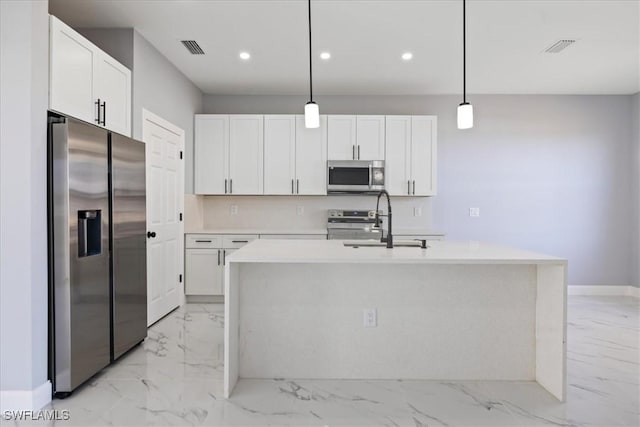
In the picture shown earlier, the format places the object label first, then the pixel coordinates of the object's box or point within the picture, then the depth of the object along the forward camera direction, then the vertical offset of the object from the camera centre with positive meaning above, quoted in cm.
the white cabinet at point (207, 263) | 468 -61
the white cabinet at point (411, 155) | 501 +66
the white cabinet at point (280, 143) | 503 +80
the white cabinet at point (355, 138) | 501 +86
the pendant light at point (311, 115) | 291 +67
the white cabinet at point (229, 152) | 503 +69
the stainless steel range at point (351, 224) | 503 -18
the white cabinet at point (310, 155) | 502 +66
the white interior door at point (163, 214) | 375 -5
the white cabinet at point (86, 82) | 241 +85
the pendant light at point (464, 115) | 284 +65
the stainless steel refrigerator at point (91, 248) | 231 -25
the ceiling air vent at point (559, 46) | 362 +147
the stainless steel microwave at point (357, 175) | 498 +41
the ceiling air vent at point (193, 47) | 369 +148
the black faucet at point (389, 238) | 273 -19
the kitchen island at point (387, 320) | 264 -71
